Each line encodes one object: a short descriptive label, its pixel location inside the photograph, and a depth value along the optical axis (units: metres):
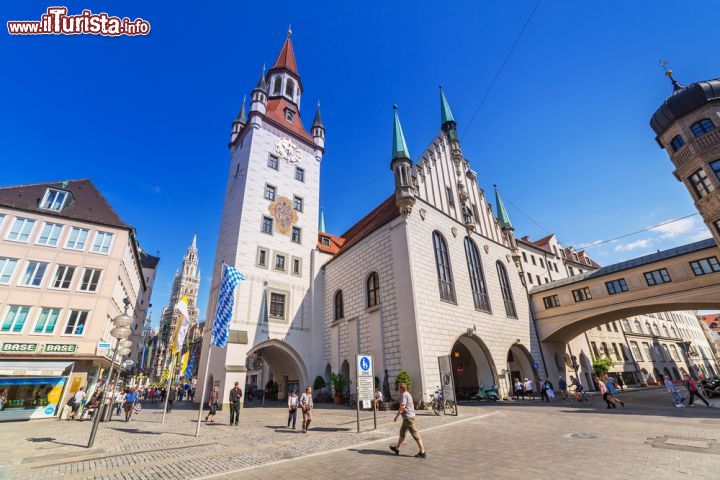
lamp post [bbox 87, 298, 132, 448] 10.19
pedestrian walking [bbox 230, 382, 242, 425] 12.90
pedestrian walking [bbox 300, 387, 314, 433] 10.85
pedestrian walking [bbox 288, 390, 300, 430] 11.59
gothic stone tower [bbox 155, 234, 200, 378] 95.00
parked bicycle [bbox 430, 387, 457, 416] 14.65
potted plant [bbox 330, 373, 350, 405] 21.38
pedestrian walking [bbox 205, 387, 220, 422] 14.67
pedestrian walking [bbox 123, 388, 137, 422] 15.47
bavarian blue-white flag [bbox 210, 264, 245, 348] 12.83
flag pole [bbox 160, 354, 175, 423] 15.05
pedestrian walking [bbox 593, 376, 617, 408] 15.82
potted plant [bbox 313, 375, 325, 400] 23.55
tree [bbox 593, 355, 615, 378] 31.72
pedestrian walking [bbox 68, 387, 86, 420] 17.88
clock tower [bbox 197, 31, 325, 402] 22.52
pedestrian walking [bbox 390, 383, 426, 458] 7.14
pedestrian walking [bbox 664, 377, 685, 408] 15.44
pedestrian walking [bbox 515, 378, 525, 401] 21.12
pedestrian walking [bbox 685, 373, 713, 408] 15.15
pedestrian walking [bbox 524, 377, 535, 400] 21.73
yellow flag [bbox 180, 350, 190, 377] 18.72
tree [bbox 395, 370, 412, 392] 16.64
